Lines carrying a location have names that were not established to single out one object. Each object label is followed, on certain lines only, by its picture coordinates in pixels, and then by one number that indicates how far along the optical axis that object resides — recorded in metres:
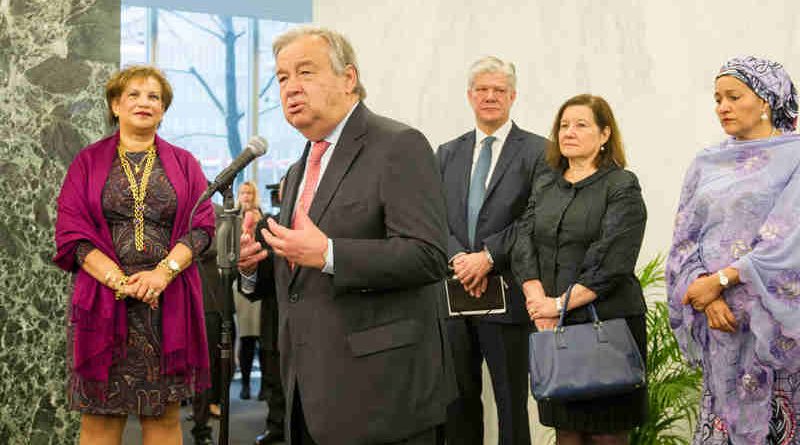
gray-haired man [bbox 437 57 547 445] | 3.77
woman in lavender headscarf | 2.75
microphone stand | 2.31
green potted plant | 3.60
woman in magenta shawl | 3.25
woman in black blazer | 3.19
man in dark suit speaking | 2.10
